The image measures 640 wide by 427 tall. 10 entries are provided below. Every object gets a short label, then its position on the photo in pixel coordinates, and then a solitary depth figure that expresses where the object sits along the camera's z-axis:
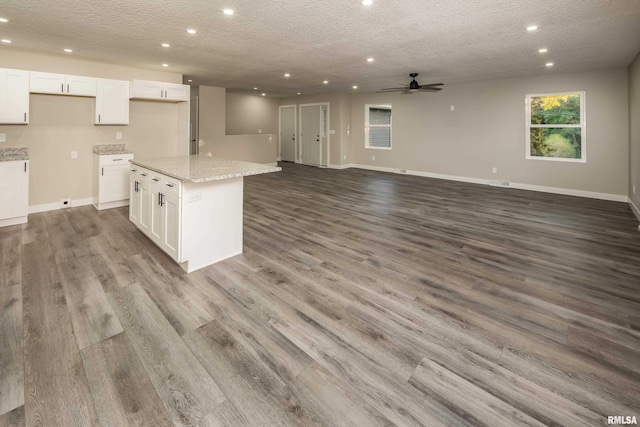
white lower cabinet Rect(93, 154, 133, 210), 5.30
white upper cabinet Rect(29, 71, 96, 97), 4.79
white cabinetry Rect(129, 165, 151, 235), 3.85
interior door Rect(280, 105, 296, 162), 12.44
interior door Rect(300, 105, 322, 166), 11.45
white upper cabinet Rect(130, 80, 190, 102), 5.70
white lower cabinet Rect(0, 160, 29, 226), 4.39
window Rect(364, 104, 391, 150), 10.17
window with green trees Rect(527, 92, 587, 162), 6.75
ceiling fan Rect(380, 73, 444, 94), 6.80
